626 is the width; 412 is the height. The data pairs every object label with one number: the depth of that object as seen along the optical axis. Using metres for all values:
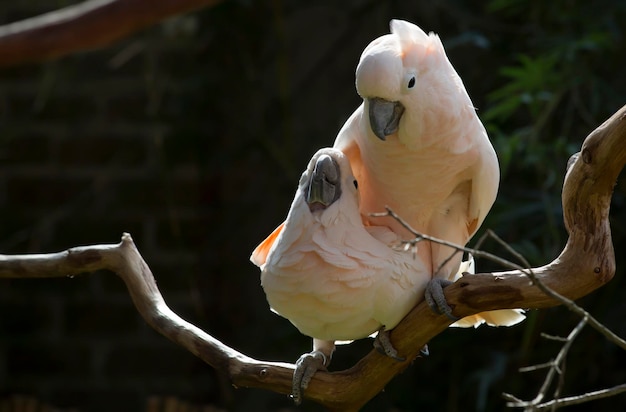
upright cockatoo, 4.83
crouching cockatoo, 4.83
